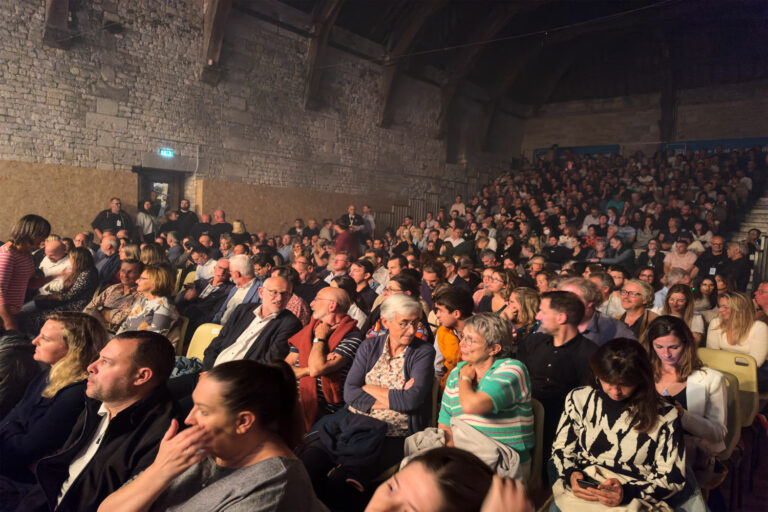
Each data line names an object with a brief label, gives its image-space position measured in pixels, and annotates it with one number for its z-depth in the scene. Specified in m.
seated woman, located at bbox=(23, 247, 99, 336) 4.48
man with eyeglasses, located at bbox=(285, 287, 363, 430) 2.74
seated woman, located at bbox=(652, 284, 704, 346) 3.79
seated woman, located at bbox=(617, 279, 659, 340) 3.62
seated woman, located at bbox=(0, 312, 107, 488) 1.95
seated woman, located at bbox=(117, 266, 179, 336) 3.57
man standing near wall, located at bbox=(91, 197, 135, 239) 9.67
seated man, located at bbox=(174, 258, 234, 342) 4.54
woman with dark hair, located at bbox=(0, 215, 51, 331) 3.58
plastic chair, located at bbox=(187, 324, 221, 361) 3.62
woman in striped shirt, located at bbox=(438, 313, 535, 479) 2.05
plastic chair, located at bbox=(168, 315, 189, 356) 3.69
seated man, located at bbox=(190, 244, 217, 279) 6.09
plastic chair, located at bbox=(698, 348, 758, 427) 2.92
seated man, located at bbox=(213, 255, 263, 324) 4.29
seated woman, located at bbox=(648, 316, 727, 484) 2.22
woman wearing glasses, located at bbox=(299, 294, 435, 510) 2.29
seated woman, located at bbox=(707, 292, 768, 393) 3.52
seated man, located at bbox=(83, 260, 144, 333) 3.89
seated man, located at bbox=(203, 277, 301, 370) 3.14
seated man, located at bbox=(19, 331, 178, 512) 1.70
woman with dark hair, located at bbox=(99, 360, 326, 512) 1.32
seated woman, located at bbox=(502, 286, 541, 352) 3.68
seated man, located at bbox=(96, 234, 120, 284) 5.43
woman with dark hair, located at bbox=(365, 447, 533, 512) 1.01
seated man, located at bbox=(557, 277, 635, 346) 3.27
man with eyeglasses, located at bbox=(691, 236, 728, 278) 7.89
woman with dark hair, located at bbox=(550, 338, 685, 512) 1.93
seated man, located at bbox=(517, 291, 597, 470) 2.70
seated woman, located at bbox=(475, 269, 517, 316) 4.50
